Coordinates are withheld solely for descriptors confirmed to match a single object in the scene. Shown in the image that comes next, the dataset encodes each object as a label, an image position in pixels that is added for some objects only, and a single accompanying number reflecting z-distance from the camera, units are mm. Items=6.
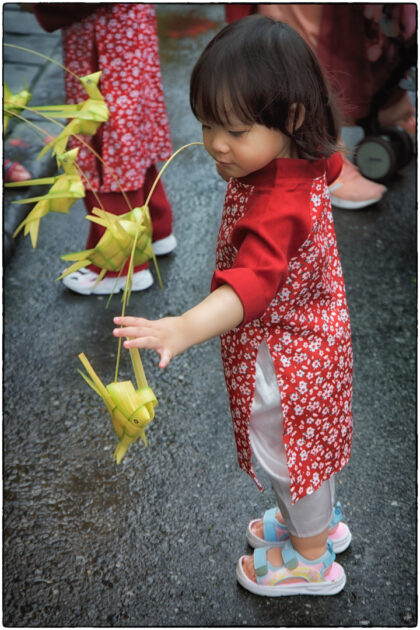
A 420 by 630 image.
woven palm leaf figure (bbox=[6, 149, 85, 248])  1300
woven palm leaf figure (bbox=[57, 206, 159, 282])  1272
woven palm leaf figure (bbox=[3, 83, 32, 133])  1575
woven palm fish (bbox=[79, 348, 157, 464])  1141
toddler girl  1149
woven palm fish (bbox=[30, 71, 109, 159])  1473
